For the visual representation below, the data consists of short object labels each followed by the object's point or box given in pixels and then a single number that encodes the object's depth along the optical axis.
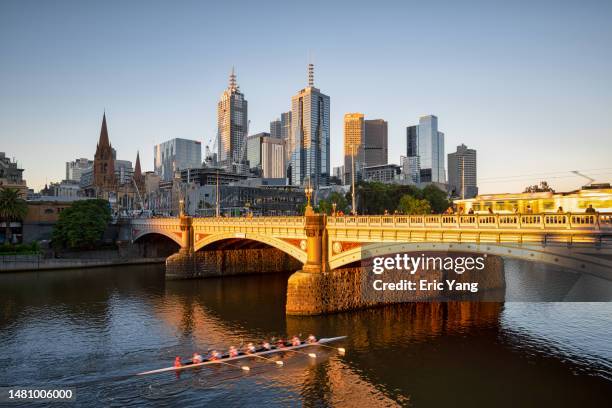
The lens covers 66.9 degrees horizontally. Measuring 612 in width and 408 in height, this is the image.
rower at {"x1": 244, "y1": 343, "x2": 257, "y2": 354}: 30.41
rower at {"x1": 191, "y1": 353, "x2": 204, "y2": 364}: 28.39
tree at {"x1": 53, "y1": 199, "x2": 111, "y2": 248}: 84.19
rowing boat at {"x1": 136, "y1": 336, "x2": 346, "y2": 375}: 27.89
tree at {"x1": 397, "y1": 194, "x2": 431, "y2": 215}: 95.51
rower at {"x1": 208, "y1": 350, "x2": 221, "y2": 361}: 29.14
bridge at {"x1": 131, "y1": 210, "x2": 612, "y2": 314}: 25.33
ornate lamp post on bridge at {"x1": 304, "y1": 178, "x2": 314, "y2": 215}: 41.52
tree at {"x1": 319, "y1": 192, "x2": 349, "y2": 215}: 116.71
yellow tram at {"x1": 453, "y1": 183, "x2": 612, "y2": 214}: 38.00
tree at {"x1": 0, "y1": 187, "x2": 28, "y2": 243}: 86.94
